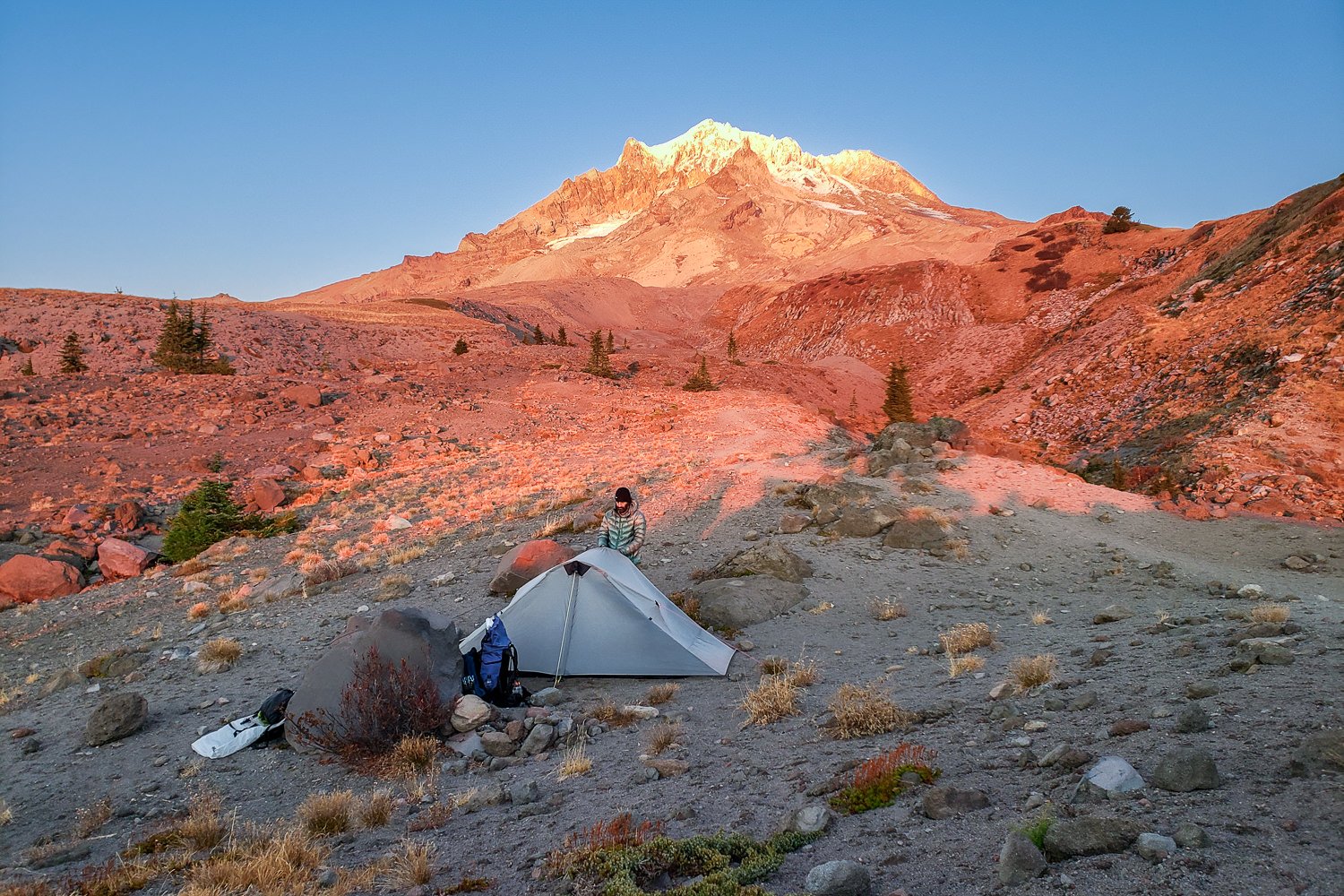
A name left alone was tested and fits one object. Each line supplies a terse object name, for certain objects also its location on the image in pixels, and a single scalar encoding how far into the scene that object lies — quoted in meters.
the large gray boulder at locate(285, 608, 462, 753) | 7.00
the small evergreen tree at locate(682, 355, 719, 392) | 36.56
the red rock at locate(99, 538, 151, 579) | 14.03
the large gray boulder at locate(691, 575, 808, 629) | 10.27
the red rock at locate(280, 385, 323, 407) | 26.84
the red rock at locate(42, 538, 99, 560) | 14.21
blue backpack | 7.89
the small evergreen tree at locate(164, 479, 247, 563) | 14.71
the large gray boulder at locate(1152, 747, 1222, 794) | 3.88
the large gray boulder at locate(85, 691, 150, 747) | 7.46
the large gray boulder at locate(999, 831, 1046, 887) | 3.42
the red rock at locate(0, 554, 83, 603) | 12.95
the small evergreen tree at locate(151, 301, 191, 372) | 30.72
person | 10.59
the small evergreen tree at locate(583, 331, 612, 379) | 38.31
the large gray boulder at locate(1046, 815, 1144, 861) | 3.46
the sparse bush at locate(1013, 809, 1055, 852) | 3.62
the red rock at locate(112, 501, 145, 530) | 16.03
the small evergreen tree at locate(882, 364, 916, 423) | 36.62
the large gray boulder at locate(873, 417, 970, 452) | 20.67
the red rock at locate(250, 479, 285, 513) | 17.53
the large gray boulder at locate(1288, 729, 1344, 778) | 3.73
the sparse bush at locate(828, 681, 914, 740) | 6.14
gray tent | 8.70
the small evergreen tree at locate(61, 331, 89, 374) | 28.62
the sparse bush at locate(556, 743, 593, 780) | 6.18
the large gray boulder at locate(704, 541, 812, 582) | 11.77
